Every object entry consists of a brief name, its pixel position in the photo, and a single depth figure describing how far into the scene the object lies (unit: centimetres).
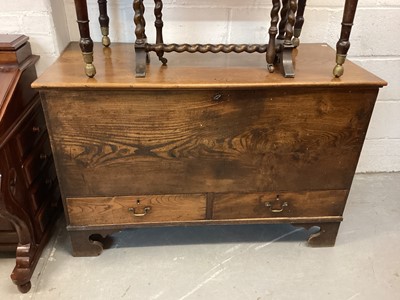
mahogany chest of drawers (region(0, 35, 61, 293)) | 121
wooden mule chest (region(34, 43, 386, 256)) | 118
